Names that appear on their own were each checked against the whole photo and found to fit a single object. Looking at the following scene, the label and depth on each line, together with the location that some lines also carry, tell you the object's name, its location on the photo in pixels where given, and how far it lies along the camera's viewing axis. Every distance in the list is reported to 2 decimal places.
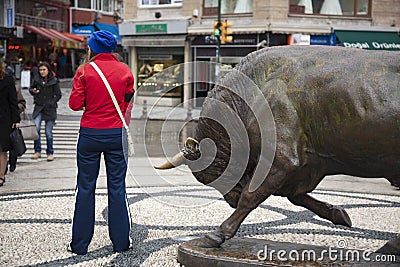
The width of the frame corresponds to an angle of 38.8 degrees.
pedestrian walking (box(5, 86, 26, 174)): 9.43
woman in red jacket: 4.76
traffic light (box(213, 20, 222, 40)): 20.86
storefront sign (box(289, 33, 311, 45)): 23.75
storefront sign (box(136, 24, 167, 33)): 27.12
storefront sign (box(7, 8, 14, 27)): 37.58
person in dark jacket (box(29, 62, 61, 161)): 10.84
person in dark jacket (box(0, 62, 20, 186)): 8.23
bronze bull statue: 4.04
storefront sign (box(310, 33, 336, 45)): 24.25
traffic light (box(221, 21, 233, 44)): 20.64
